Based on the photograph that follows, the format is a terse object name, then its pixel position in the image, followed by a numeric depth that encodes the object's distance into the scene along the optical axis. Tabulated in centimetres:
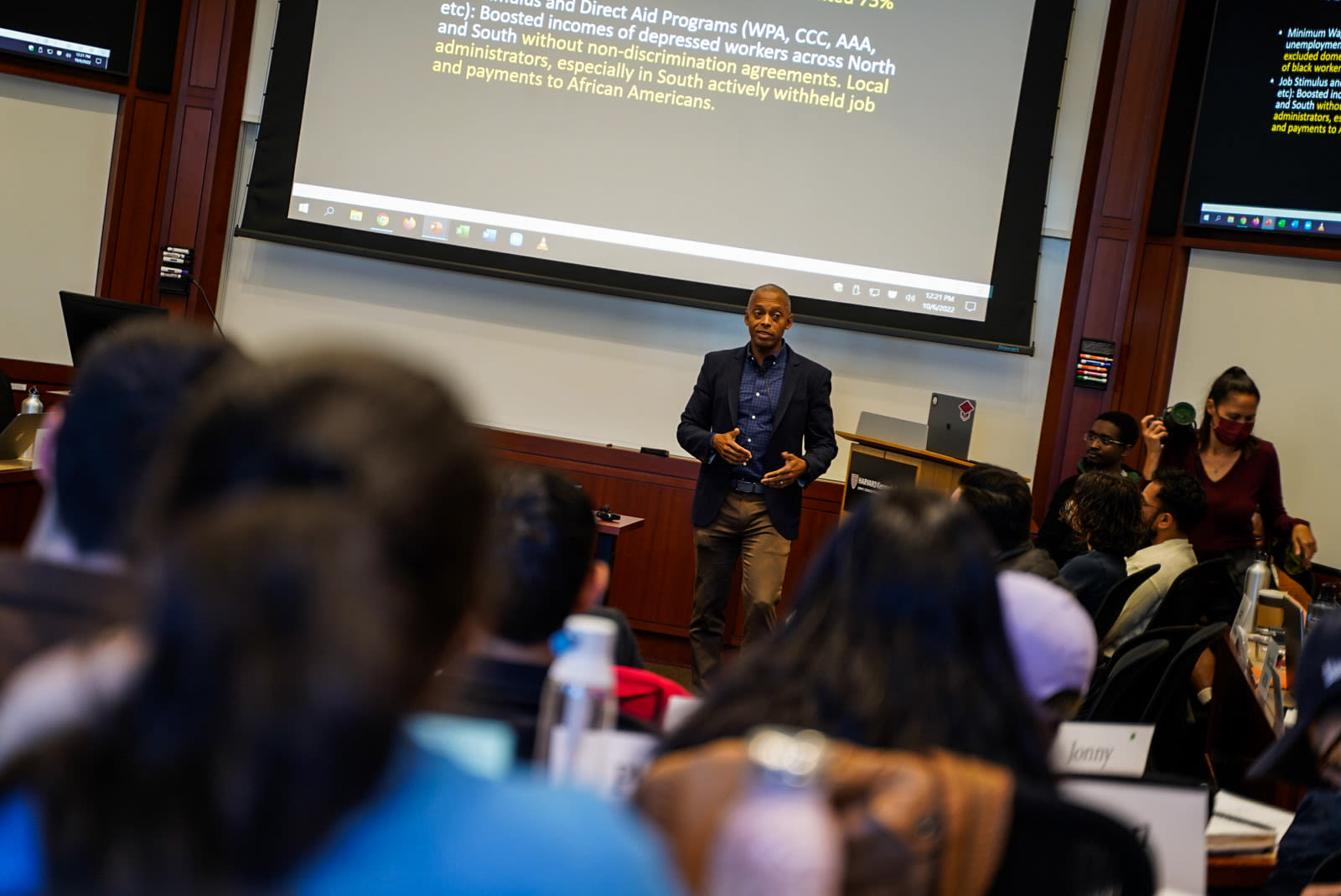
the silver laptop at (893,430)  583
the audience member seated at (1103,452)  510
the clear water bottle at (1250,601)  384
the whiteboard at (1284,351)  592
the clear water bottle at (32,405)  454
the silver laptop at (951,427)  606
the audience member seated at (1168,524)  380
